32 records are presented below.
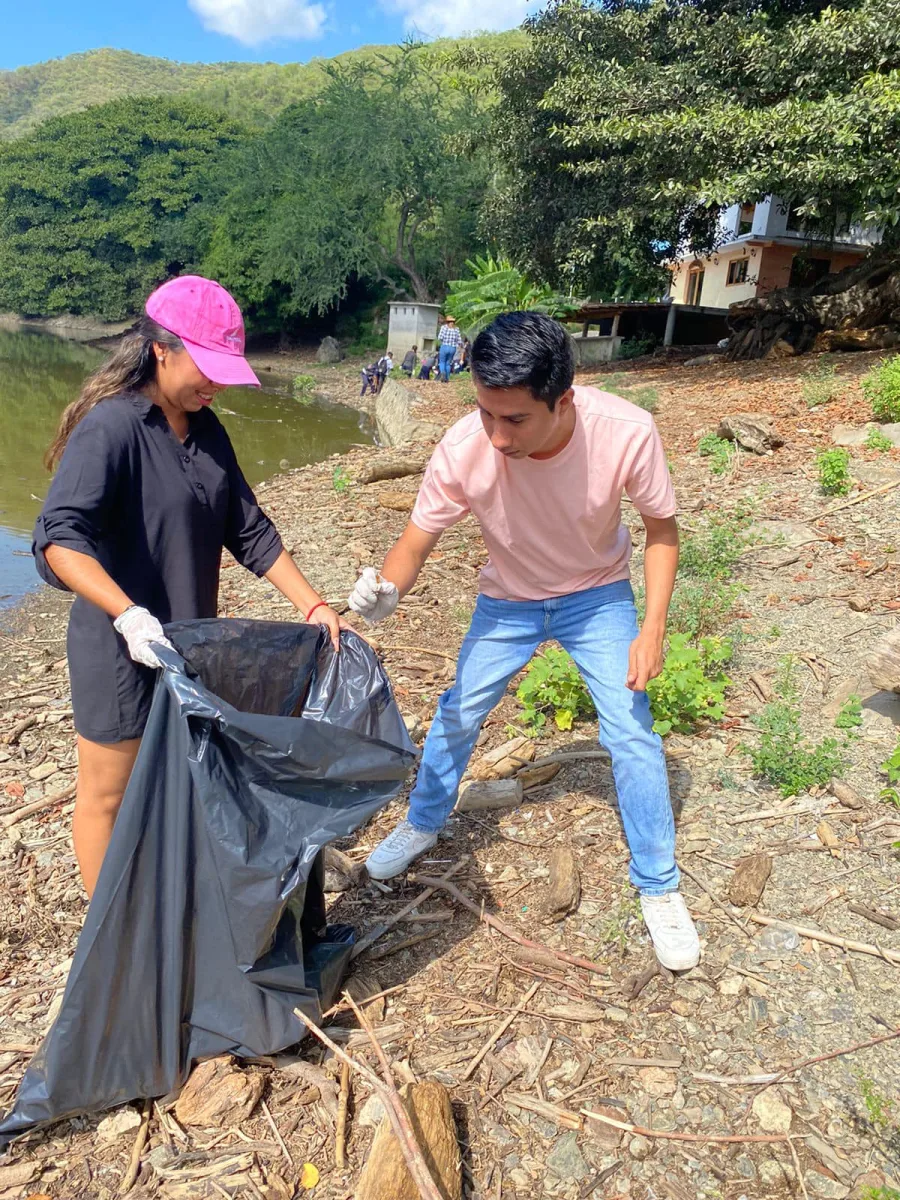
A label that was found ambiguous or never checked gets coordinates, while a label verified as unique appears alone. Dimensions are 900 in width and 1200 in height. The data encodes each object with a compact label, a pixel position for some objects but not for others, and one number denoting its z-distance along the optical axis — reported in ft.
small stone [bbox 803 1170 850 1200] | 6.73
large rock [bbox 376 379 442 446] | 46.29
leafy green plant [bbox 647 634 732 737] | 12.44
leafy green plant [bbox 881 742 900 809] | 10.86
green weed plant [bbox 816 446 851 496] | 23.15
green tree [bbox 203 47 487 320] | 118.21
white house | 83.25
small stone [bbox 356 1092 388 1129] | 7.36
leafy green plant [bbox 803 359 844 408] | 34.19
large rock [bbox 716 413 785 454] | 29.01
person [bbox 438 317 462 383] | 79.71
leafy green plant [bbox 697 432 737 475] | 27.17
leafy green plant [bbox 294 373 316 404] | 91.04
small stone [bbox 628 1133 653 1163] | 7.13
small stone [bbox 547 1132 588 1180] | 7.02
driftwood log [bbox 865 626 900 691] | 11.74
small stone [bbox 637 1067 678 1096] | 7.66
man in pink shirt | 8.46
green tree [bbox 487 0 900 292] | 34.81
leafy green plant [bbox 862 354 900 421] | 28.37
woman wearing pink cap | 7.22
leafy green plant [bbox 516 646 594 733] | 13.44
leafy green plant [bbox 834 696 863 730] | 12.74
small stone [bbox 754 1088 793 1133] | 7.27
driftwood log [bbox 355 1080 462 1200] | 6.15
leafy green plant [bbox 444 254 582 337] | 80.18
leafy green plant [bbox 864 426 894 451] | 25.95
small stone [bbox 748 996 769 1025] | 8.34
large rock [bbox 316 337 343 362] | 123.24
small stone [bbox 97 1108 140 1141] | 7.38
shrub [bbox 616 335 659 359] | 82.02
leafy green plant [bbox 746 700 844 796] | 11.55
